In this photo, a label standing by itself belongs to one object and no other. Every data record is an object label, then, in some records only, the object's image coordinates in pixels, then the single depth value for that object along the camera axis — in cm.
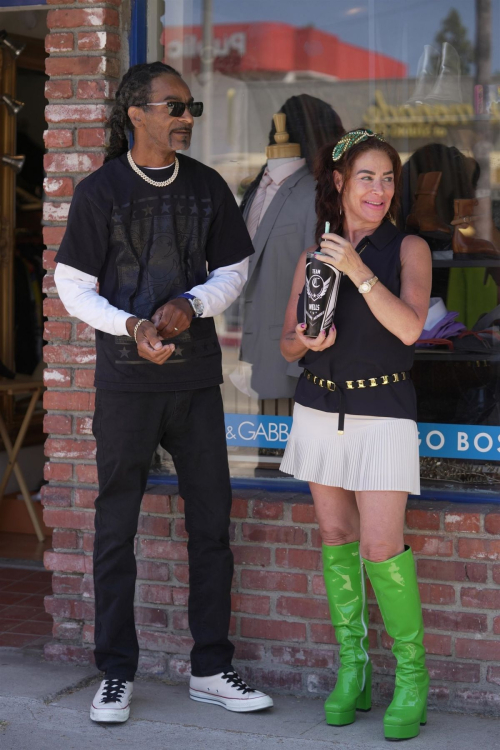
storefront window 804
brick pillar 815
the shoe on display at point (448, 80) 830
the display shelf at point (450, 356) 804
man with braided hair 705
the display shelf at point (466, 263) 804
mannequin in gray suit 850
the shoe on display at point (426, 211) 825
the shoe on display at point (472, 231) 806
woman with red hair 661
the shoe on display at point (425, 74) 841
